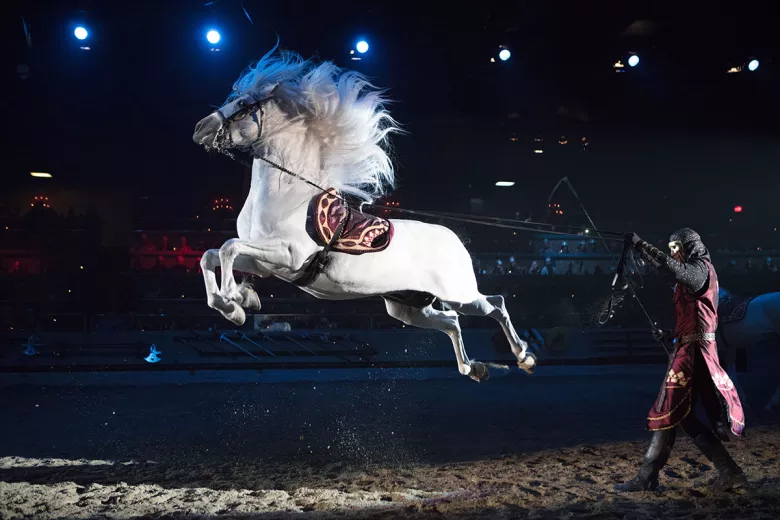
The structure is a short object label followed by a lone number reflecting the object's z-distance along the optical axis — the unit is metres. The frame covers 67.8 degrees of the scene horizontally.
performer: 3.68
